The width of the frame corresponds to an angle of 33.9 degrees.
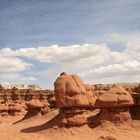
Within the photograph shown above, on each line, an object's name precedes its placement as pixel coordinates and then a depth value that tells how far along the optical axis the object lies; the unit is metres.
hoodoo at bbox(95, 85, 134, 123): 17.61
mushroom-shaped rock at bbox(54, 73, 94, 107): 16.85
